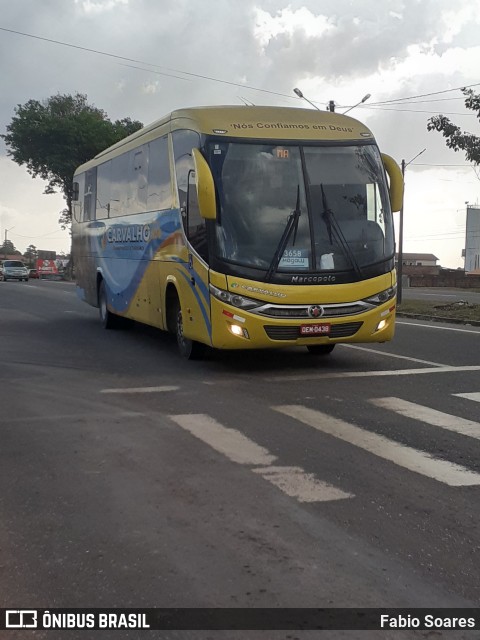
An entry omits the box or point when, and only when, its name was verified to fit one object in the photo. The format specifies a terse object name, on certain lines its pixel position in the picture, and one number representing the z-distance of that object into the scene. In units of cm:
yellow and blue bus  980
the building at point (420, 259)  15038
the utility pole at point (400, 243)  2688
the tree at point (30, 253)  16825
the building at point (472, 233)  11438
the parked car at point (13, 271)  6075
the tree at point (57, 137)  6228
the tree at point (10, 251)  18925
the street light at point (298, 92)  2695
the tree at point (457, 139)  2052
